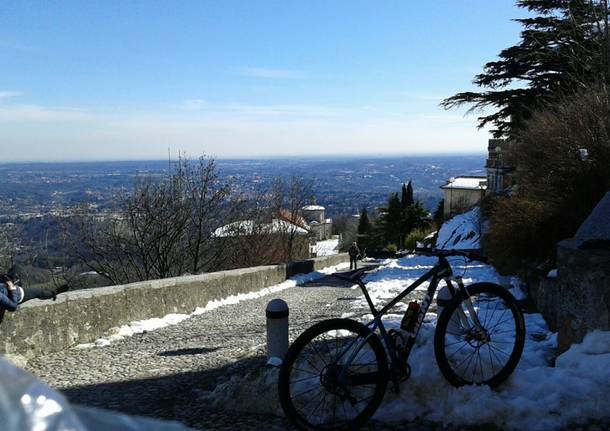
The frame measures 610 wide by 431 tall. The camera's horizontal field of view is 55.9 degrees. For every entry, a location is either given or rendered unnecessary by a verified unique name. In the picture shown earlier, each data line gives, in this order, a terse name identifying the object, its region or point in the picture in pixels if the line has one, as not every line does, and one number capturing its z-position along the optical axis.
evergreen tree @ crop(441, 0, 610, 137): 16.25
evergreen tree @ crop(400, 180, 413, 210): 69.76
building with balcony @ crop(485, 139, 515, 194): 40.58
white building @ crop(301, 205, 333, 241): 41.73
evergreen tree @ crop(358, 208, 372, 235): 86.89
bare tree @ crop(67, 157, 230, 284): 18.72
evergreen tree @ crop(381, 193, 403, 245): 65.25
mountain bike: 3.81
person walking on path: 26.43
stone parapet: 6.96
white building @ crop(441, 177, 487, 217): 54.46
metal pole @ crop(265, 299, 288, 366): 5.57
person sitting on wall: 6.49
